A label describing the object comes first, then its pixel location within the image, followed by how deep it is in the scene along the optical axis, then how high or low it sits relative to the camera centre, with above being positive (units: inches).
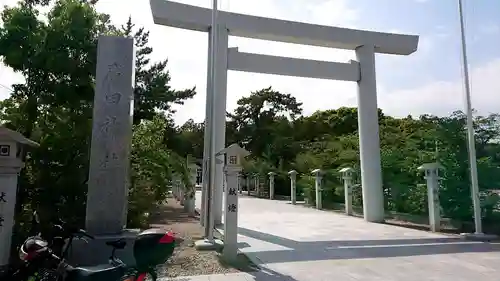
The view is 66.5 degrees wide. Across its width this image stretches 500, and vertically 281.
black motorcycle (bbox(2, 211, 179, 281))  125.2 -28.8
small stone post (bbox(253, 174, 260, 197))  951.6 -6.6
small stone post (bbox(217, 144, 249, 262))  231.8 -12.1
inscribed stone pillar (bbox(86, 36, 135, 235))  210.8 +24.9
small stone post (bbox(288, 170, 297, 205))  711.1 -8.1
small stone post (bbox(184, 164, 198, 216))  426.0 -16.7
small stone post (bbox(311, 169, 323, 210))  600.1 -11.3
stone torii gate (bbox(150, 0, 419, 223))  366.0 +128.5
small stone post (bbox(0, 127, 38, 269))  166.4 -1.5
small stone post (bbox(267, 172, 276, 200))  852.0 -6.8
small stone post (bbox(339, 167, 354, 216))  501.4 -6.6
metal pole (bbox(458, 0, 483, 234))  320.8 +13.8
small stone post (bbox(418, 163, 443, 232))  354.3 -7.8
